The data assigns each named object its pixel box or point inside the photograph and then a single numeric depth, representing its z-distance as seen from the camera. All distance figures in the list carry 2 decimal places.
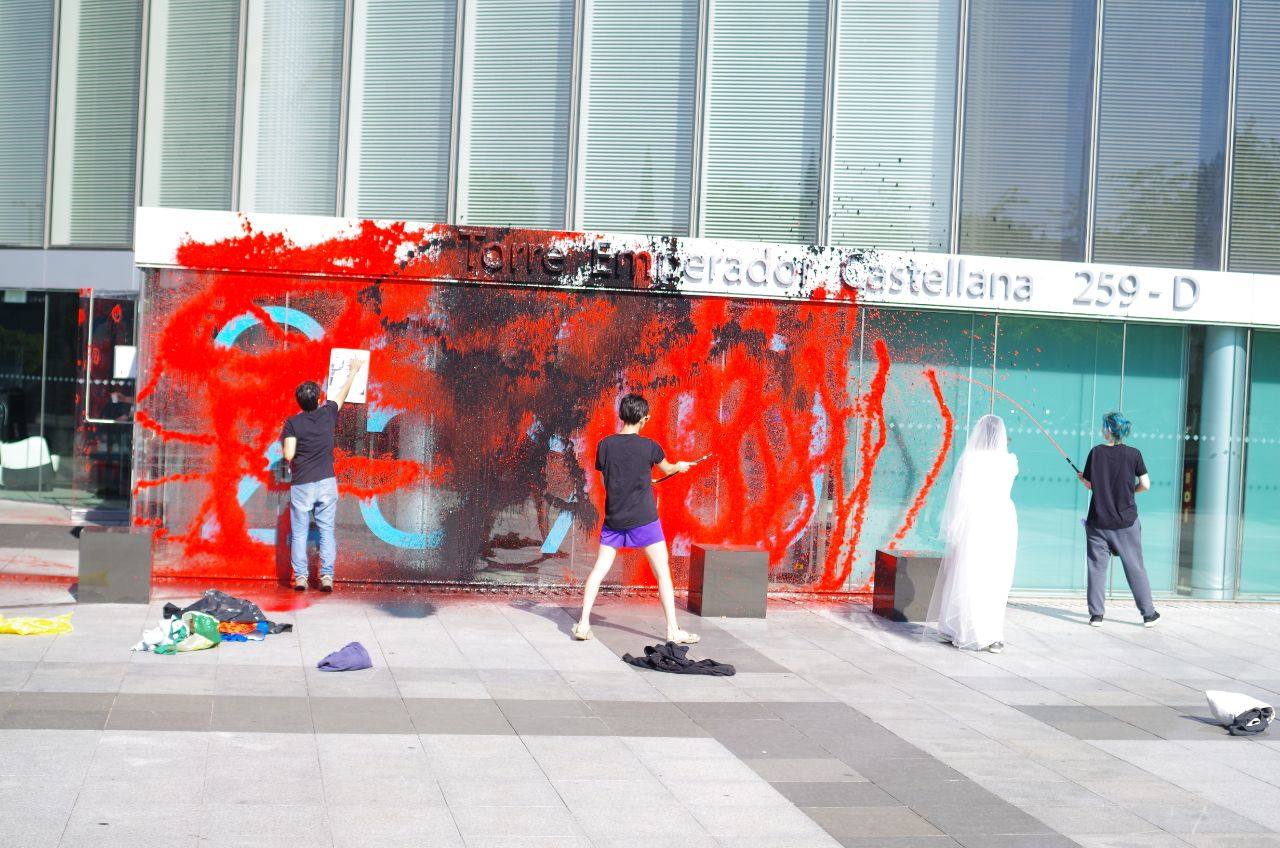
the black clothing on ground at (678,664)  9.85
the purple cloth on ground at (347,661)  9.30
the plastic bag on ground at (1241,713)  8.70
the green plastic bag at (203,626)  9.81
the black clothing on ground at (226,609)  10.40
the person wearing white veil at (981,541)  11.31
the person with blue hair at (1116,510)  12.67
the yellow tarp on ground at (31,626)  9.90
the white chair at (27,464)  19.48
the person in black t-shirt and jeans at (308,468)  12.36
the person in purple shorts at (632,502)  10.68
